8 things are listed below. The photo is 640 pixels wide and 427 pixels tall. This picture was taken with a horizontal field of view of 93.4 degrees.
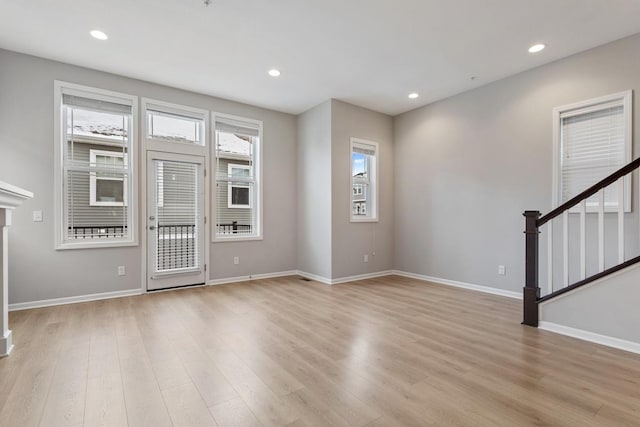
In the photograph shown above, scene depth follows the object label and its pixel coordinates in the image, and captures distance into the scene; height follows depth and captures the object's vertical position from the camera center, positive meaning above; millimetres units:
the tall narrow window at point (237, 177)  5211 +627
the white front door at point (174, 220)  4539 -119
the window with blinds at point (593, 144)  3396 +815
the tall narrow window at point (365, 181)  5656 +599
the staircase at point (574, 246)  2707 -360
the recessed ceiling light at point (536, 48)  3508 +1945
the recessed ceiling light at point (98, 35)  3273 +1960
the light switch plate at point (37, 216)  3752 -42
